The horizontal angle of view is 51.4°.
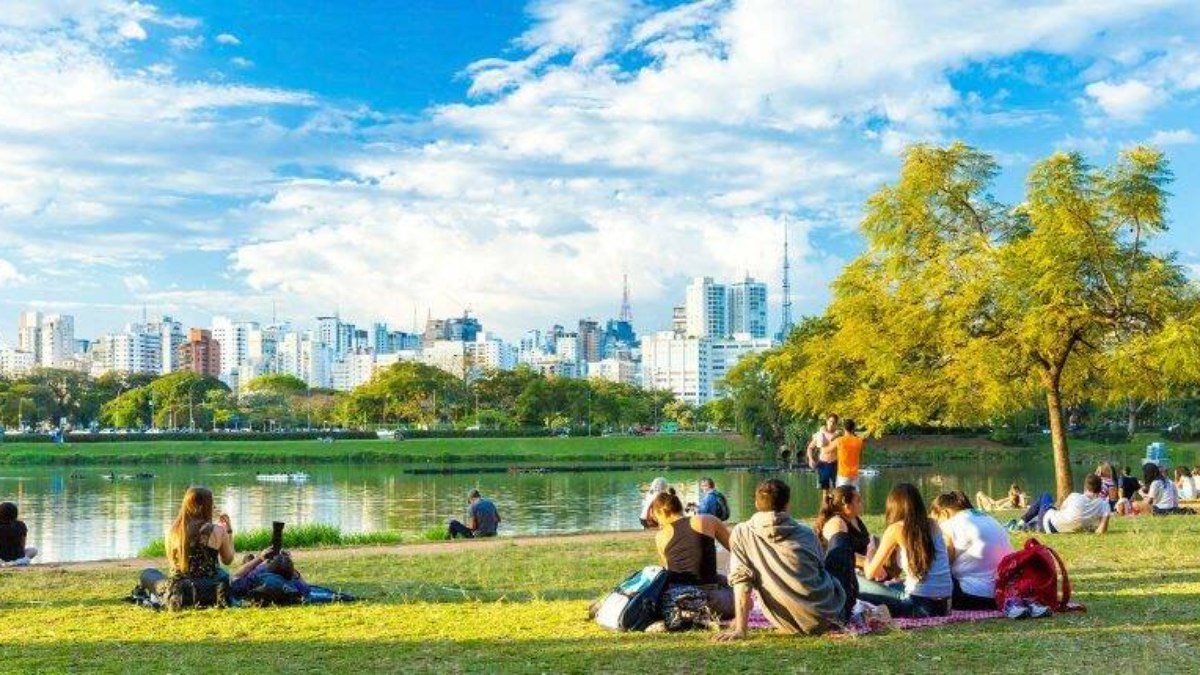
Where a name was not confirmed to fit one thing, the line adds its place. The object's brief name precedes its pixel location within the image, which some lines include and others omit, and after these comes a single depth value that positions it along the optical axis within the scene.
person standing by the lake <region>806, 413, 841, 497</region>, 20.22
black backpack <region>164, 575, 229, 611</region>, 11.55
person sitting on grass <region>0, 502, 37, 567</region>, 16.19
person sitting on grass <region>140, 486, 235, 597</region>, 11.40
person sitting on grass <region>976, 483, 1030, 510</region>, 27.08
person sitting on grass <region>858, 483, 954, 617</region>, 10.05
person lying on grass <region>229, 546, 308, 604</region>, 11.79
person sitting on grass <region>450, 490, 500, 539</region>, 23.58
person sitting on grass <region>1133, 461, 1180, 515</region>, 22.06
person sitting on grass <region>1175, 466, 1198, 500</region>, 25.83
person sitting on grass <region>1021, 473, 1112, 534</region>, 17.77
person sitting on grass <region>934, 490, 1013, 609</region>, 10.50
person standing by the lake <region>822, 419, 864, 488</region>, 19.47
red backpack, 10.32
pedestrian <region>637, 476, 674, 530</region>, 20.22
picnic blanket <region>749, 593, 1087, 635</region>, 9.57
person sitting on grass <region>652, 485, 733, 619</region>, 10.11
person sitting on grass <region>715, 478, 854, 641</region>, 9.35
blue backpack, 9.95
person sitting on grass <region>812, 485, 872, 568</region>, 10.09
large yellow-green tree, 23.62
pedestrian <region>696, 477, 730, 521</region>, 20.33
